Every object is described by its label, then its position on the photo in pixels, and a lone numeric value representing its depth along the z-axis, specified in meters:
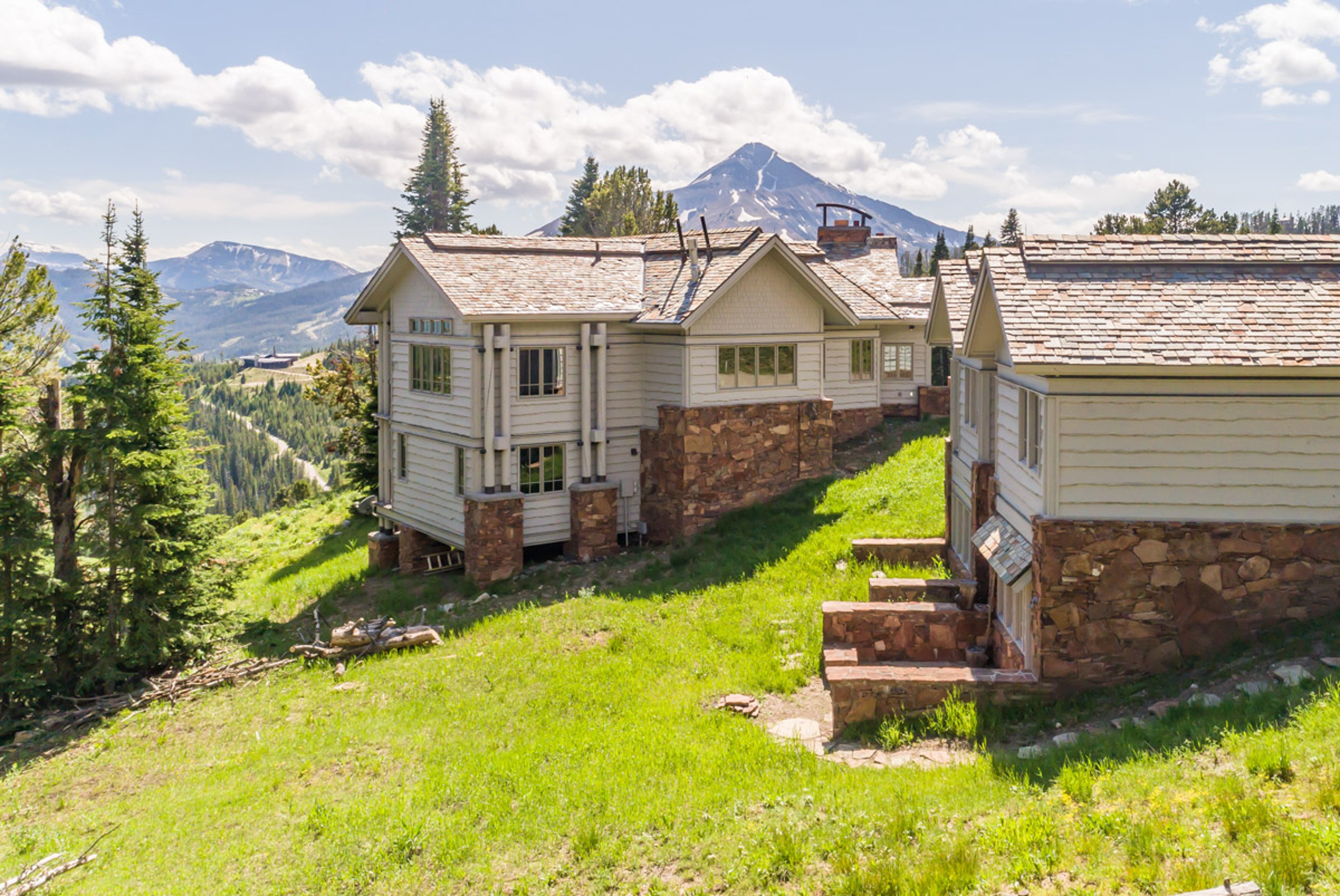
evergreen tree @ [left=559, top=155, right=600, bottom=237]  72.00
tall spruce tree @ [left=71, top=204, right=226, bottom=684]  19.06
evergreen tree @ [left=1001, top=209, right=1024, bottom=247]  95.19
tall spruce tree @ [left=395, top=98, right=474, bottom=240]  64.19
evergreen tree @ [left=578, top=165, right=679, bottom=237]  65.25
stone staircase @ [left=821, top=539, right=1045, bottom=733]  12.49
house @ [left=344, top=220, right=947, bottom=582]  21.95
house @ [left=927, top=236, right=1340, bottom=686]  11.77
